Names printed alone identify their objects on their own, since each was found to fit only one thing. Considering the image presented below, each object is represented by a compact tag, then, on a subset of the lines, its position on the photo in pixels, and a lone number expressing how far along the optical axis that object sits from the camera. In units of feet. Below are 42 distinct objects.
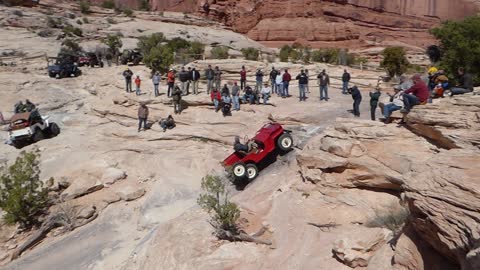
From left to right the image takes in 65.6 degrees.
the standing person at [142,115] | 52.31
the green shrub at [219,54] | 111.01
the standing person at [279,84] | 59.93
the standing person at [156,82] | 61.26
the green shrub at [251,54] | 114.32
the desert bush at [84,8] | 198.59
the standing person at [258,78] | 62.28
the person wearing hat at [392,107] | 37.63
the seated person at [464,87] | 35.27
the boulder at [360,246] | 21.29
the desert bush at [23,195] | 36.70
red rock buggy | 37.53
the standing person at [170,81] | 59.27
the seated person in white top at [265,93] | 55.31
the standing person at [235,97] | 53.18
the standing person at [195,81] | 61.00
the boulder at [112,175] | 42.46
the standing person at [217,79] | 62.28
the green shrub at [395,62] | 86.48
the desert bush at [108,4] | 237.25
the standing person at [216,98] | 54.44
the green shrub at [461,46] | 55.52
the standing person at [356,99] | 45.06
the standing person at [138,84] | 63.26
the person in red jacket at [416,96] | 33.91
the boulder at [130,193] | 39.99
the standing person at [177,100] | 54.34
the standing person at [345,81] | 58.38
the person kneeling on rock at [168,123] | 52.64
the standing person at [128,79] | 64.69
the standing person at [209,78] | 61.16
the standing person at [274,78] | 61.00
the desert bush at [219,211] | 27.89
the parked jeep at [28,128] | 52.21
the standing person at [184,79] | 59.70
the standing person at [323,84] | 53.98
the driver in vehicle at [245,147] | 38.01
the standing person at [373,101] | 42.75
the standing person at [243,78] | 62.46
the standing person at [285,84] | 57.31
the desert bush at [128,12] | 205.13
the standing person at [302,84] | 54.75
